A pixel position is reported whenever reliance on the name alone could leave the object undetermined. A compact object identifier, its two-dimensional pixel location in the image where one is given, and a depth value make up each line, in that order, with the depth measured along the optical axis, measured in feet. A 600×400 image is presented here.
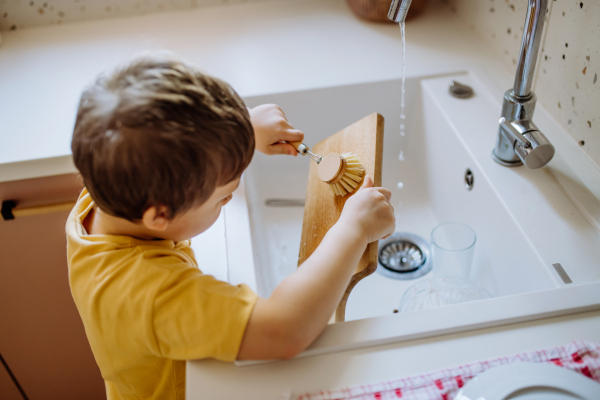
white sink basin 1.82
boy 1.59
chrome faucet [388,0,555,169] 2.23
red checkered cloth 1.56
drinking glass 2.74
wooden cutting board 2.31
